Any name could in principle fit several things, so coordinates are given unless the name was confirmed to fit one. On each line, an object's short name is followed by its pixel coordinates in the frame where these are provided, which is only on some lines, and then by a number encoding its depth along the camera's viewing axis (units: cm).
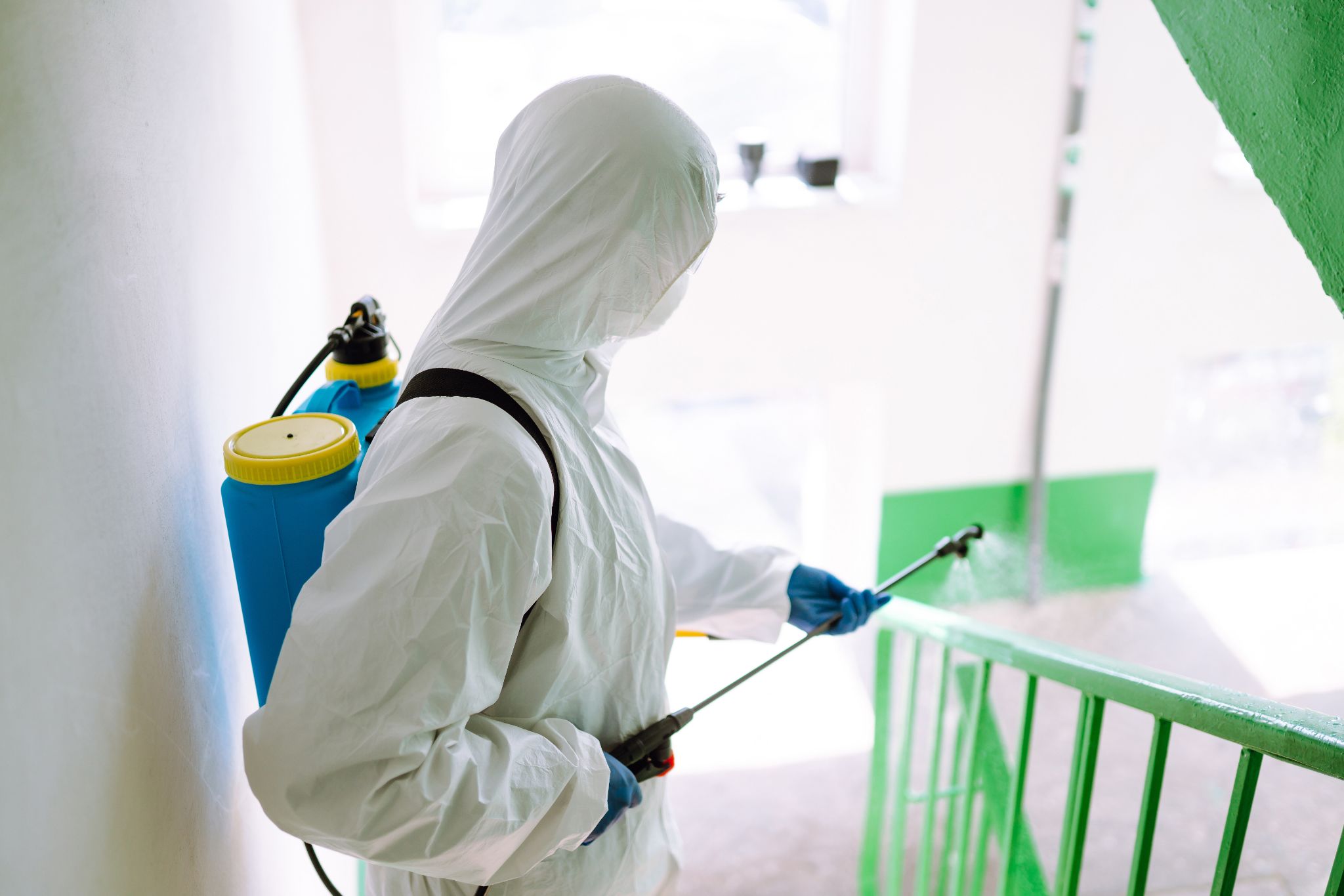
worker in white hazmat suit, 95
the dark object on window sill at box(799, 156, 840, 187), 302
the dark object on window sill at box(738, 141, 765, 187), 294
